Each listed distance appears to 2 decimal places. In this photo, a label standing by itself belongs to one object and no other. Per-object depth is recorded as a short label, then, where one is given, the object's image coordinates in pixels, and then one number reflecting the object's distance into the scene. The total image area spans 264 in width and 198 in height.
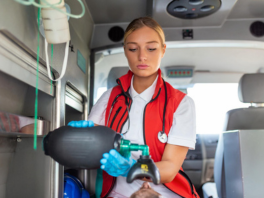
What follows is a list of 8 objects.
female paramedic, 1.49
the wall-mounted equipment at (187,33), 2.99
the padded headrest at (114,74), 2.90
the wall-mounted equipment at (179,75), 4.68
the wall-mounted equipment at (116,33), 3.05
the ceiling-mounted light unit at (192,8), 2.62
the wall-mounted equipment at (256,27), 3.02
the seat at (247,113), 2.51
